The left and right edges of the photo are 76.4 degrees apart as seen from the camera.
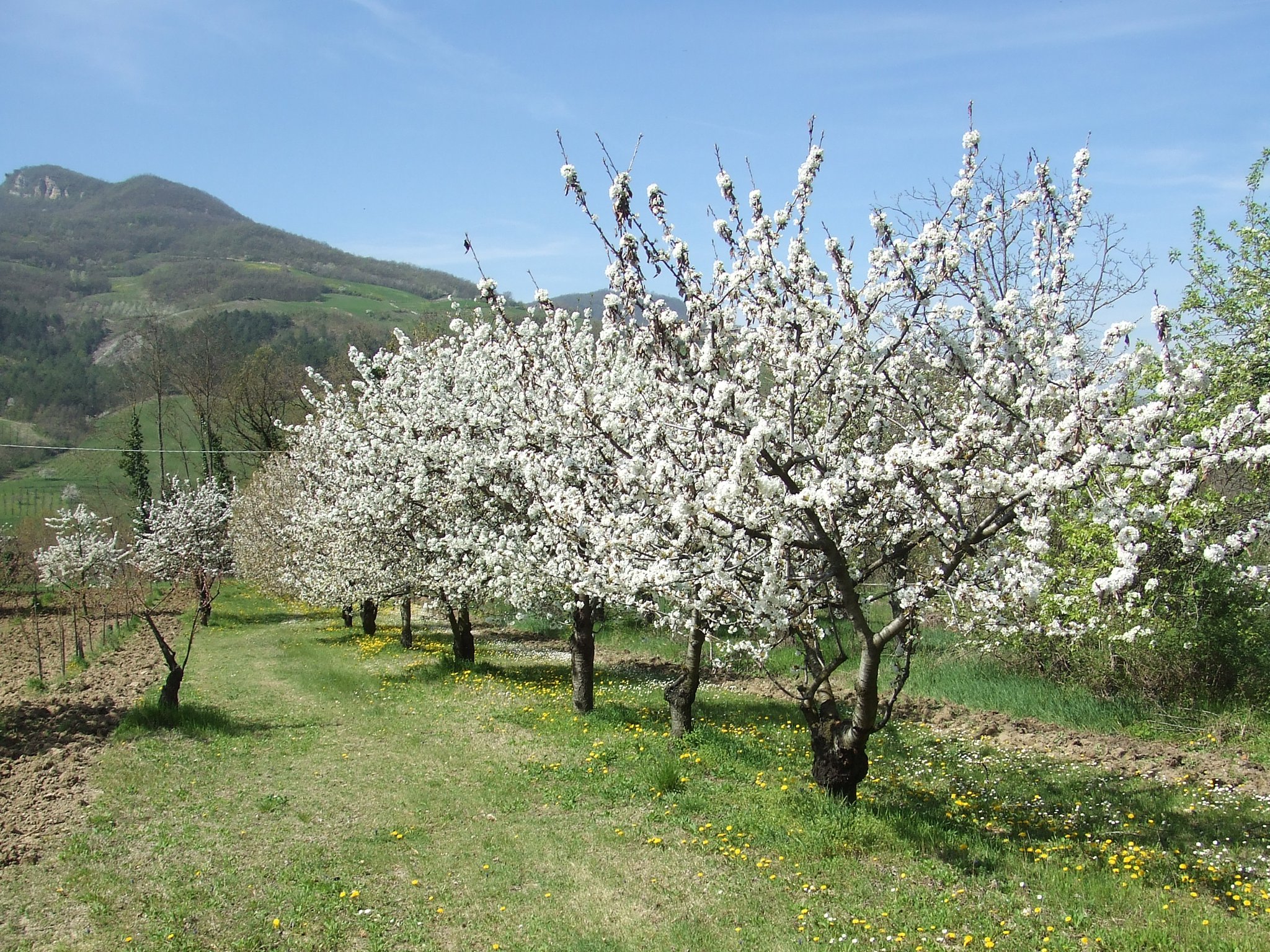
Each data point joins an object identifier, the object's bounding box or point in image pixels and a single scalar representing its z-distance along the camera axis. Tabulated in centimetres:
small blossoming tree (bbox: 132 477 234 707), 2473
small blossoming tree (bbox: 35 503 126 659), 2409
